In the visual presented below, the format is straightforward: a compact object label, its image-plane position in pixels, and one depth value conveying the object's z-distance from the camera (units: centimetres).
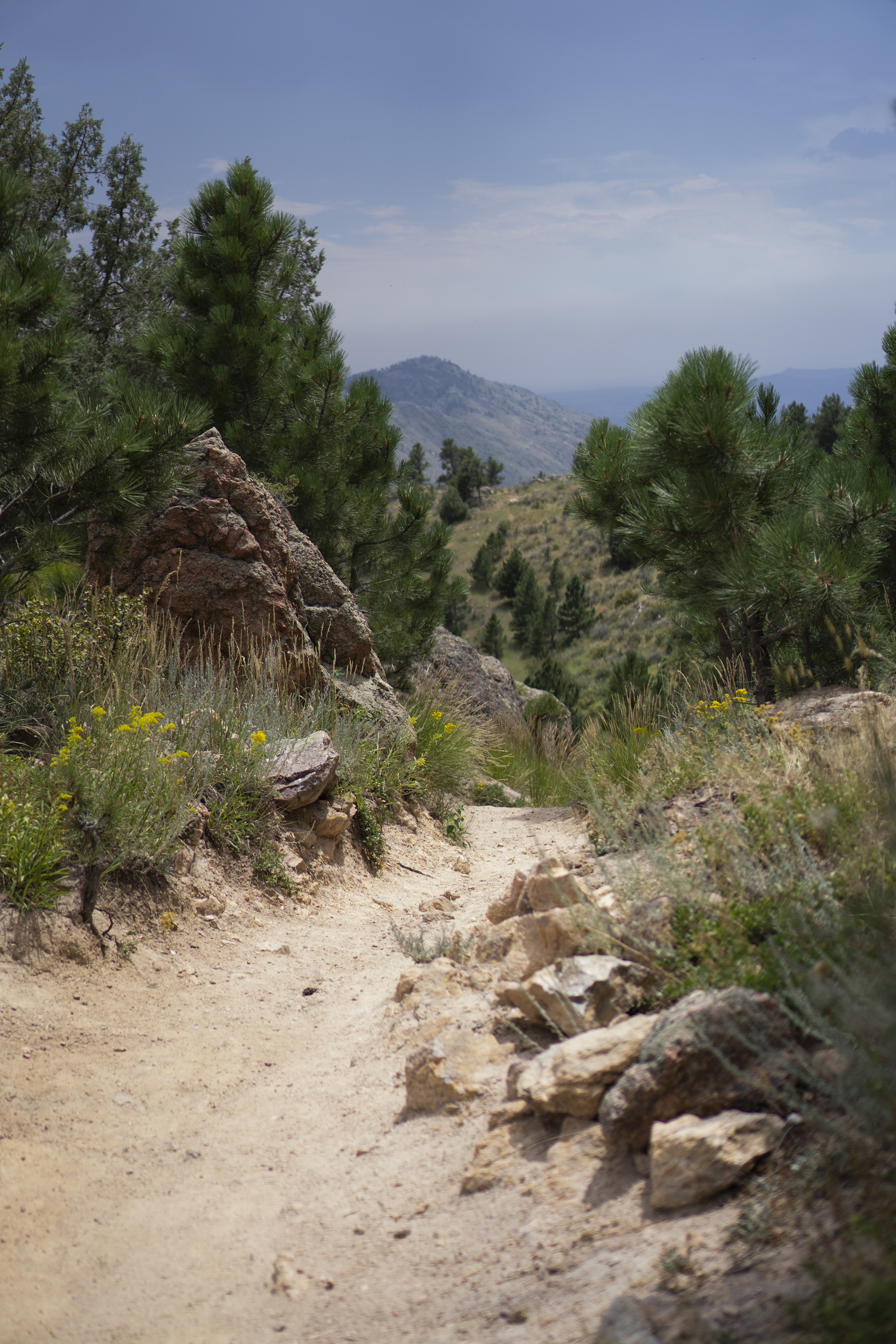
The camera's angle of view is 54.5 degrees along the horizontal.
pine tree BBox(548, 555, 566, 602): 3766
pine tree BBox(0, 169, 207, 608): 453
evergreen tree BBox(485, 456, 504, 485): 5866
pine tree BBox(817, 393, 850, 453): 2972
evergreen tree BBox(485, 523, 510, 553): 4019
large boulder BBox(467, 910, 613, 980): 294
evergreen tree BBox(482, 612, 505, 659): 2758
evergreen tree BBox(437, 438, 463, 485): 5712
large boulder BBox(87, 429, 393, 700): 625
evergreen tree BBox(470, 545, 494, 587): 3847
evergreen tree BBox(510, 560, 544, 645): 3247
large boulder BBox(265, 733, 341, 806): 515
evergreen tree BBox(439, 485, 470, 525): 4756
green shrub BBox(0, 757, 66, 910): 359
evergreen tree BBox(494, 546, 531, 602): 3603
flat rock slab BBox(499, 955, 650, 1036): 259
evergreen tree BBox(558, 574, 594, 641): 3397
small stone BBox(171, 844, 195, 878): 440
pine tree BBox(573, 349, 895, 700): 595
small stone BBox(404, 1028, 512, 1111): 264
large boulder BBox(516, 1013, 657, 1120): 225
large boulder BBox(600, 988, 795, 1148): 205
